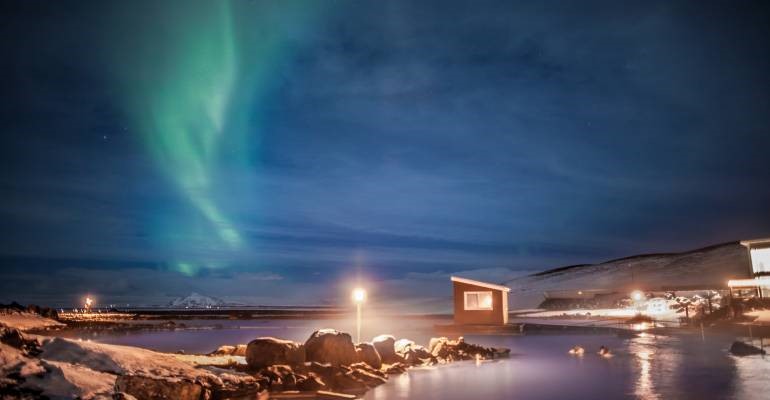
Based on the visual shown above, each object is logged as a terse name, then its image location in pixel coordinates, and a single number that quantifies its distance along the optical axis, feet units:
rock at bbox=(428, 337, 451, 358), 79.20
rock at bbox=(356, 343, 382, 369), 63.93
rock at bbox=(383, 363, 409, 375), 64.03
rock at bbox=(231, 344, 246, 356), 71.77
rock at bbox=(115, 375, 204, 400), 40.60
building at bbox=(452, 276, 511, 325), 143.95
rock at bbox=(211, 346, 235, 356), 71.54
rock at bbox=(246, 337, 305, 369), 56.44
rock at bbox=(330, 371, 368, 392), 53.11
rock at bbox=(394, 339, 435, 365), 73.00
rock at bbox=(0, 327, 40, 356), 39.55
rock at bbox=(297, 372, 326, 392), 50.49
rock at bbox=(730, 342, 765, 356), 71.86
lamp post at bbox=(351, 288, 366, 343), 83.56
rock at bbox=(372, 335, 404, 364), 70.86
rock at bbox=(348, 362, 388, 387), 55.67
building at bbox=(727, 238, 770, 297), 135.85
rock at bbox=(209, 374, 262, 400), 46.78
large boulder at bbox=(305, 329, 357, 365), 61.00
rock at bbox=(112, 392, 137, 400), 36.32
